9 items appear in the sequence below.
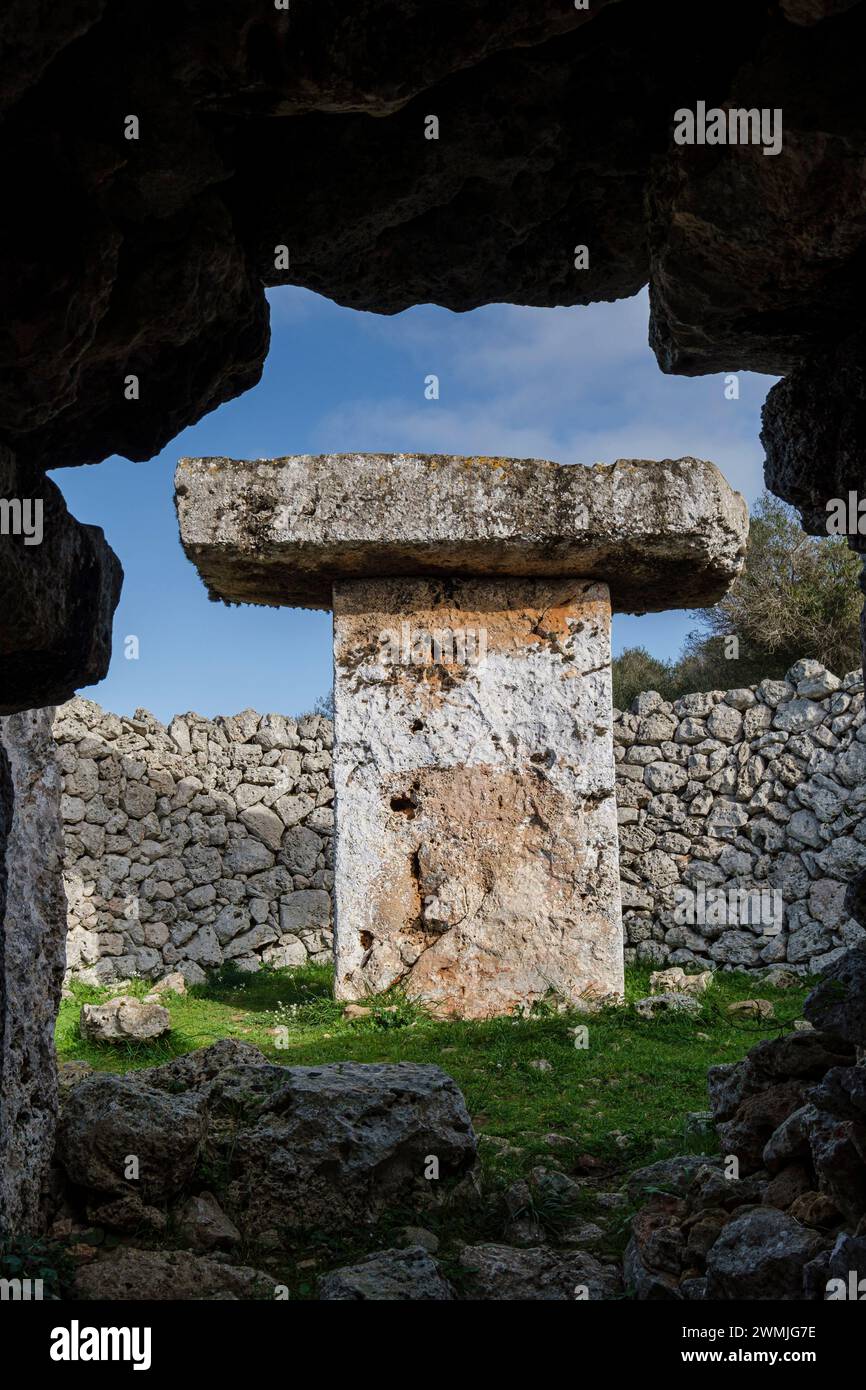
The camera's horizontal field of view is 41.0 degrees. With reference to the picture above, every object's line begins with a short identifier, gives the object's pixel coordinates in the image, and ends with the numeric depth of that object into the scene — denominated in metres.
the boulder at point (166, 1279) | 3.10
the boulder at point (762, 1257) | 2.63
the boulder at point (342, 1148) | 3.76
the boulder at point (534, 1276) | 3.15
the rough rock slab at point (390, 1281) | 2.92
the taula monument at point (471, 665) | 7.39
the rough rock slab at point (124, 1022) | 6.66
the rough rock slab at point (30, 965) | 3.48
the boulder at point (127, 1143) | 3.65
